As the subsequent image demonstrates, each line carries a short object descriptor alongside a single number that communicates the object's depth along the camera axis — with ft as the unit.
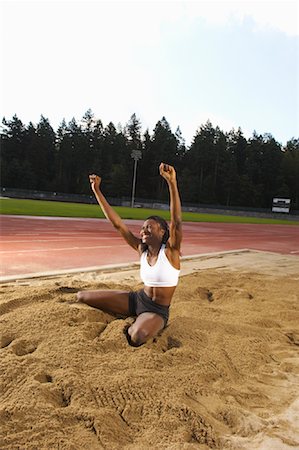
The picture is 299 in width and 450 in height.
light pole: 176.41
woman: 11.52
